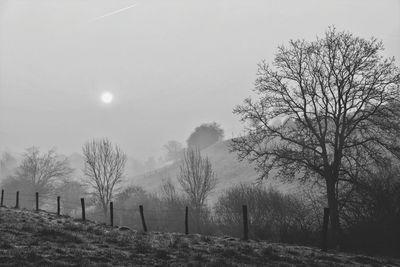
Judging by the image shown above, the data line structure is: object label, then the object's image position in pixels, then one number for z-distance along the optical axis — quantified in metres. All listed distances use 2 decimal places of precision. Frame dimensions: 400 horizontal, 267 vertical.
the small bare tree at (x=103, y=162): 55.96
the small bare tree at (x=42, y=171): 76.19
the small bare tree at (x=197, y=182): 54.32
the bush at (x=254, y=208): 40.00
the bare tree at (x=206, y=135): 127.00
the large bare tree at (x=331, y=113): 25.73
